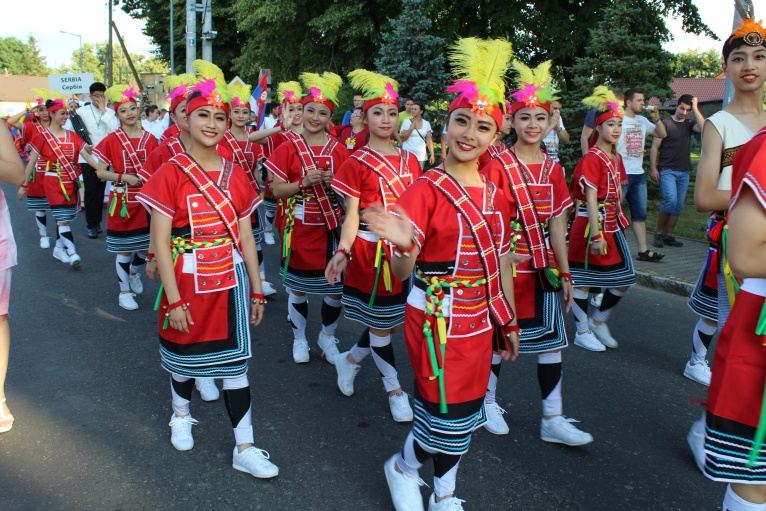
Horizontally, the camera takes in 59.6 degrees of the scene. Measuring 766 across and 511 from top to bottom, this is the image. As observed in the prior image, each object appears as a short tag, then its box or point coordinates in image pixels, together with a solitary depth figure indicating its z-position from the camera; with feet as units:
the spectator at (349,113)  34.10
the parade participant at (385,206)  14.56
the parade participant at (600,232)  17.70
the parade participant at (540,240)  12.98
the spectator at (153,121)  43.50
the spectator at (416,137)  37.54
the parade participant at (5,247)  12.04
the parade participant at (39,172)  32.35
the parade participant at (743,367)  6.98
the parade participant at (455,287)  9.69
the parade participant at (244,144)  23.62
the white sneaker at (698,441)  12.50
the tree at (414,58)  55.62
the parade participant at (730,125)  10.87
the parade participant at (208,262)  11.74
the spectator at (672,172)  32.40
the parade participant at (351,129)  30.02
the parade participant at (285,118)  21.59
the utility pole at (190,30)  57.88
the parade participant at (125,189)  23.09
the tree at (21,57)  363.46
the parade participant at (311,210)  17.65
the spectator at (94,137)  36.83
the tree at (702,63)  266.77
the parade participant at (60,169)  30.01
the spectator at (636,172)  30.06
